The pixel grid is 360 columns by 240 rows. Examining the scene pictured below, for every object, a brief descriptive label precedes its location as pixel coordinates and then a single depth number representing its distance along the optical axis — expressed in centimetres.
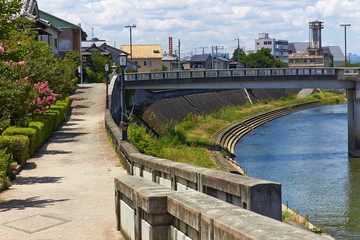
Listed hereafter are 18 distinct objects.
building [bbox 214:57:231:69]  15035
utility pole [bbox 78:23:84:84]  7744
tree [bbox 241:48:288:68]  15150
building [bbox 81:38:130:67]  10412
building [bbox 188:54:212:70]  14125
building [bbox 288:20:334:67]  18338
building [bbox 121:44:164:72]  12394
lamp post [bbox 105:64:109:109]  4560
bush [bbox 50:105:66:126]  3930
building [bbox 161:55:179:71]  14138
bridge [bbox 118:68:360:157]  5225
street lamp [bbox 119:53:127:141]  2295
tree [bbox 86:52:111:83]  8345
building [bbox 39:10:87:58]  8269
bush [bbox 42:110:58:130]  3392
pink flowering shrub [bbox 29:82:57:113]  3062
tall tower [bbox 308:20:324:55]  18412
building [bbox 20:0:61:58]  5854
